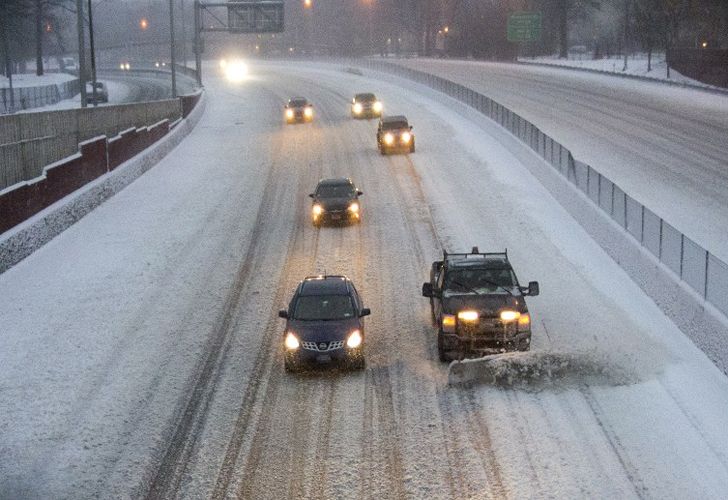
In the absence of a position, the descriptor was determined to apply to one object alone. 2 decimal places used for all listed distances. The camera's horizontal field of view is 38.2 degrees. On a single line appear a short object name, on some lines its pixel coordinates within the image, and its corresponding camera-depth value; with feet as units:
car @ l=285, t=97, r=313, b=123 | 215.72
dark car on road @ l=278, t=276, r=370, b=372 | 66.85
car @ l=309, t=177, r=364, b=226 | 115.14
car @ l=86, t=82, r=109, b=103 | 318.24
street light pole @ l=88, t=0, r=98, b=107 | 152.49
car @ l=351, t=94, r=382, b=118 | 219.20
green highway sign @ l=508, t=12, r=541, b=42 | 353.51
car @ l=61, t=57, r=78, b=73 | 510.54
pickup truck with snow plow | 68.13
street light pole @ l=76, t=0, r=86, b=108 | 152.56
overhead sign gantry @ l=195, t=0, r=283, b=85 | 273.95
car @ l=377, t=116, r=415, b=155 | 167.53
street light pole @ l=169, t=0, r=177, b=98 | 233.86
